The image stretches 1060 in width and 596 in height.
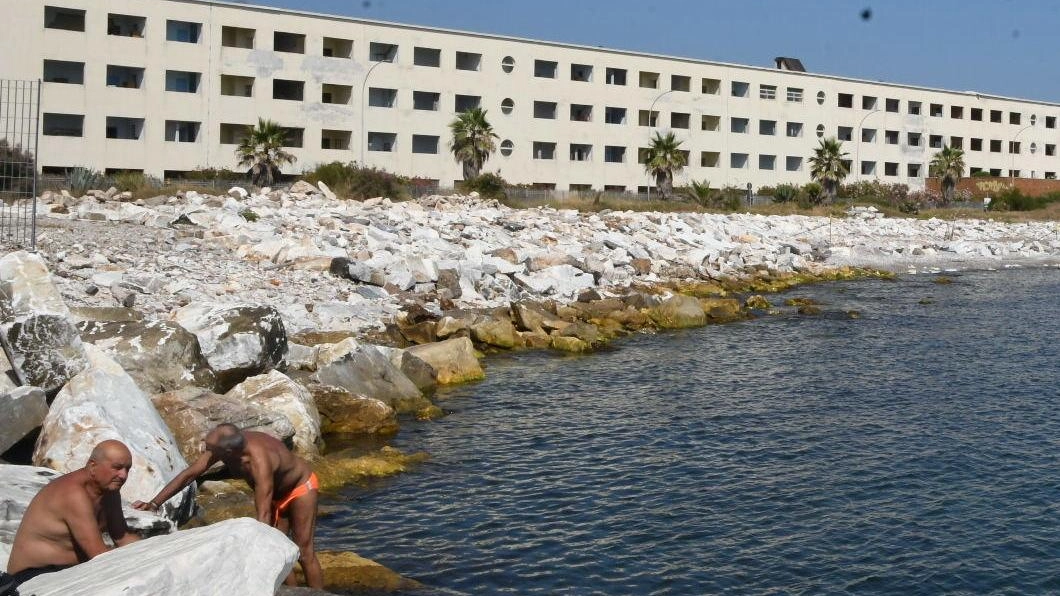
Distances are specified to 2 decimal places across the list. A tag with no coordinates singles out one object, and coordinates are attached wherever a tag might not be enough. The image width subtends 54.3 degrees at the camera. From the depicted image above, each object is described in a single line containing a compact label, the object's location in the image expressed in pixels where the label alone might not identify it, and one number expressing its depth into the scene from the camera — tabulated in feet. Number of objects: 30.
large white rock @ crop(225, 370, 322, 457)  46.55
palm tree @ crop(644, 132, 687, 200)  208.08
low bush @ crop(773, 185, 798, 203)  223.71
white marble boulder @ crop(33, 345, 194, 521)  33.63
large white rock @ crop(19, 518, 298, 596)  22.20
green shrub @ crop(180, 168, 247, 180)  170.40
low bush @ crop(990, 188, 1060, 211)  255.29
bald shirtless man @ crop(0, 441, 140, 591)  25.14
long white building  172.45
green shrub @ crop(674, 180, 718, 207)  203.59
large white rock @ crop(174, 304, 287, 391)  51.90
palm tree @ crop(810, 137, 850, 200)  227.81
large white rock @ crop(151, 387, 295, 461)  41.09
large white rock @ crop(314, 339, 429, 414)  55.36
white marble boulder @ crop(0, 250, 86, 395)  37.86
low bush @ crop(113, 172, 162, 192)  131.44
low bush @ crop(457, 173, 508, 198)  174.39
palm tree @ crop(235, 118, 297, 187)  164.76
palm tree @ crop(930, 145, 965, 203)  261.03
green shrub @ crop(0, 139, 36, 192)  90.33
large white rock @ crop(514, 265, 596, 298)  94.63
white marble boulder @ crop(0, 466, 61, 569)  27.78
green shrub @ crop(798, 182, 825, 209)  223.10
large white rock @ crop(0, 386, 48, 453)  34.88
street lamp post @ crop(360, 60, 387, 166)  195.83
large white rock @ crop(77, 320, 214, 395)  46.06
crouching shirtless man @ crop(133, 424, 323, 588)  29.09
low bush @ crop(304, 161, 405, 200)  150.20
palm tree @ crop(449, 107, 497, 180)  189.67
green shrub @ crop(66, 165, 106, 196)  123.34
